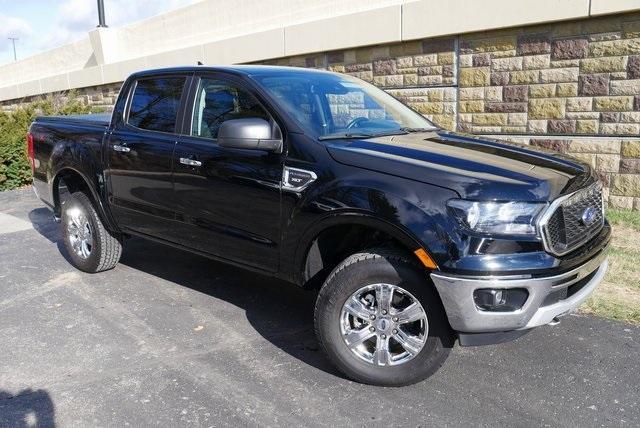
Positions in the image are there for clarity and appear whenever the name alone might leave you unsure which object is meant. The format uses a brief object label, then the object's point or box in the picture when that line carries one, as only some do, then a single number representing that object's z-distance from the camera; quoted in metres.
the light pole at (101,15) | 14.63
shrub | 10.51
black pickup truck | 2.88
